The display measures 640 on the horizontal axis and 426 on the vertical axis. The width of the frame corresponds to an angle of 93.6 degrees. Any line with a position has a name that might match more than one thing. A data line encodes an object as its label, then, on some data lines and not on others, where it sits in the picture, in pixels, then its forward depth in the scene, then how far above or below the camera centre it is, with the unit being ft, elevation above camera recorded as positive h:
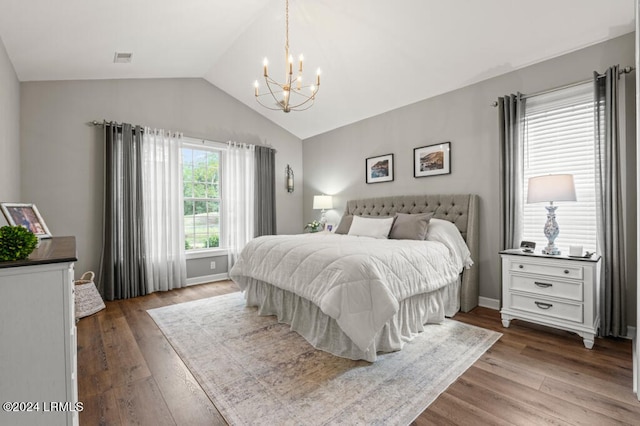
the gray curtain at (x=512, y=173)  10.05 +1.17
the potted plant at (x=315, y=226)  17.04 -0.85
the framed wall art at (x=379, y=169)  14.24 +2.05
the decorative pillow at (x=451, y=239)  10.23 -1.02
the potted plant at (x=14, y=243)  3.62 -0.34
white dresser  3.60 -1.58
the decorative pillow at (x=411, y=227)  10.55 -0.62
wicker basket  10.18 -2.94
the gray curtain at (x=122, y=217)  12.25 -0.12
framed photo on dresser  6.64 -0.03
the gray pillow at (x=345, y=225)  13.76 -0.66
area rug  5.36 -3.55
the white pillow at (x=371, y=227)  11.50 -0.66
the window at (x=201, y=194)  15.10 +1.00
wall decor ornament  18.45 +2.07
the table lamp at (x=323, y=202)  16.66 +0.51
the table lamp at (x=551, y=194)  8.23 +0.39
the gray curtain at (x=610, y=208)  8.09 -0.04
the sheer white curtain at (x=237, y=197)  15.89 +0.83
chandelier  13.50 +5.83
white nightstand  7.75 -2.32
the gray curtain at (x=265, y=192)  16.72 +1.12
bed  6.80 -1.89
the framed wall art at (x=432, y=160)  12.10 +2.08
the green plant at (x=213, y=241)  15.78 -1.52
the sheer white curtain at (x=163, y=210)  13.32 +0.17
